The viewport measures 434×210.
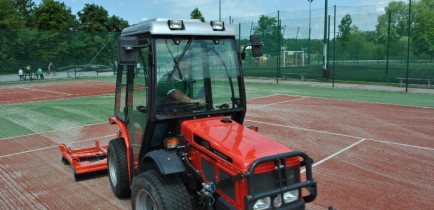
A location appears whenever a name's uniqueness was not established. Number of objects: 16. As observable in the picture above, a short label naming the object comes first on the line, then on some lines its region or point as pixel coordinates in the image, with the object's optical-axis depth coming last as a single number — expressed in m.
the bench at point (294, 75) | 24.63
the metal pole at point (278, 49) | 25.14
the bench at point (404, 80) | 18.96
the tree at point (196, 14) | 40.06
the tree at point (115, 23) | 53.97
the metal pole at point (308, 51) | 27.19
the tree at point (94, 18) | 51.66
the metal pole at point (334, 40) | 22.72
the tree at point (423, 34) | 20.20
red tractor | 3.50
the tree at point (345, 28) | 22.39
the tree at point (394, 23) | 20.49
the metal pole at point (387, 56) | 21.11
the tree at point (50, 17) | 50.47
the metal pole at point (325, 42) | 23.13
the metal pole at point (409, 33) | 18.63
